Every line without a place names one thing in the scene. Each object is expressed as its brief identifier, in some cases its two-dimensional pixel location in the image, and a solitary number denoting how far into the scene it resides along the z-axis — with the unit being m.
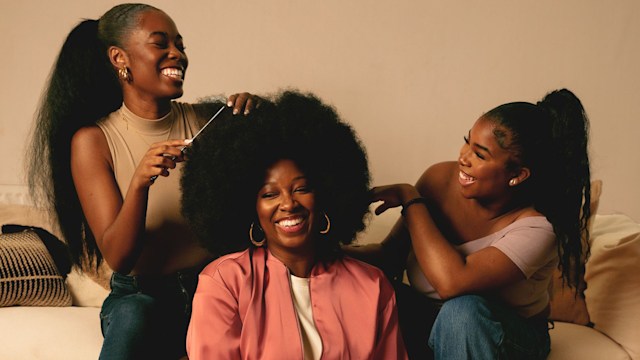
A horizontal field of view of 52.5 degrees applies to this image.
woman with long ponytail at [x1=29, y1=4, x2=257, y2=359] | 1.60
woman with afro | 1.39
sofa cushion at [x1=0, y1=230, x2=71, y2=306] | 2.06
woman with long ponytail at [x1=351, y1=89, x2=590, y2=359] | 1.51
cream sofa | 1.91
